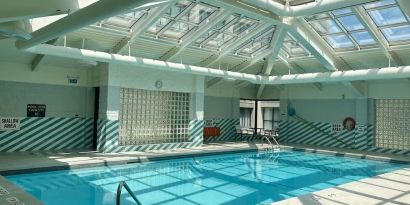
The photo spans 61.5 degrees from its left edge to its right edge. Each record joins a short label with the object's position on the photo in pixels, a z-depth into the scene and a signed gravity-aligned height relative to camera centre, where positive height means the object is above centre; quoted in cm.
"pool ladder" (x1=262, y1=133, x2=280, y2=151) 1586 -117
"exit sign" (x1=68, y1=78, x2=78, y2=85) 1304 +135
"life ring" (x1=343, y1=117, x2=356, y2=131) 1603 +0
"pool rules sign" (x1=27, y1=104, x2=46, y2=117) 1212 +20
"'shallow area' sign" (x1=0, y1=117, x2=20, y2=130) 1147 -27
